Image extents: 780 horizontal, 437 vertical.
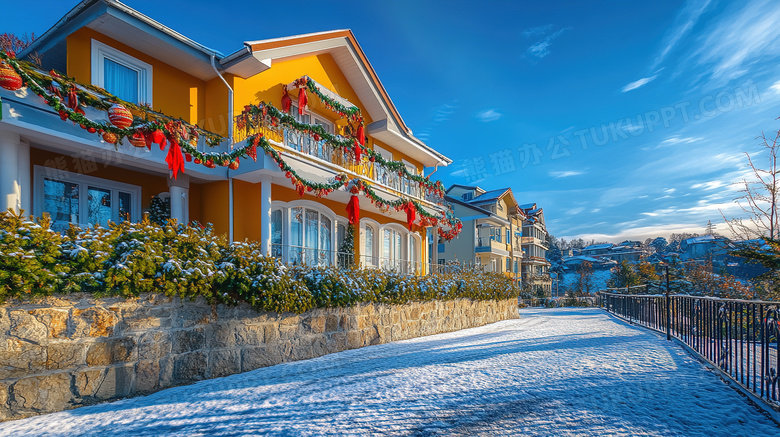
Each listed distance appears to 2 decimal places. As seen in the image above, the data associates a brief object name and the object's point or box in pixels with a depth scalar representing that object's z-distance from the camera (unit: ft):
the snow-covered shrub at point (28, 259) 15.06
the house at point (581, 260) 204.40
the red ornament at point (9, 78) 21.70
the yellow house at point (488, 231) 111.96
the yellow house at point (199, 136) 26.40
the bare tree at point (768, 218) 24.76
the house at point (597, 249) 272.04
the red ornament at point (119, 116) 25.79
